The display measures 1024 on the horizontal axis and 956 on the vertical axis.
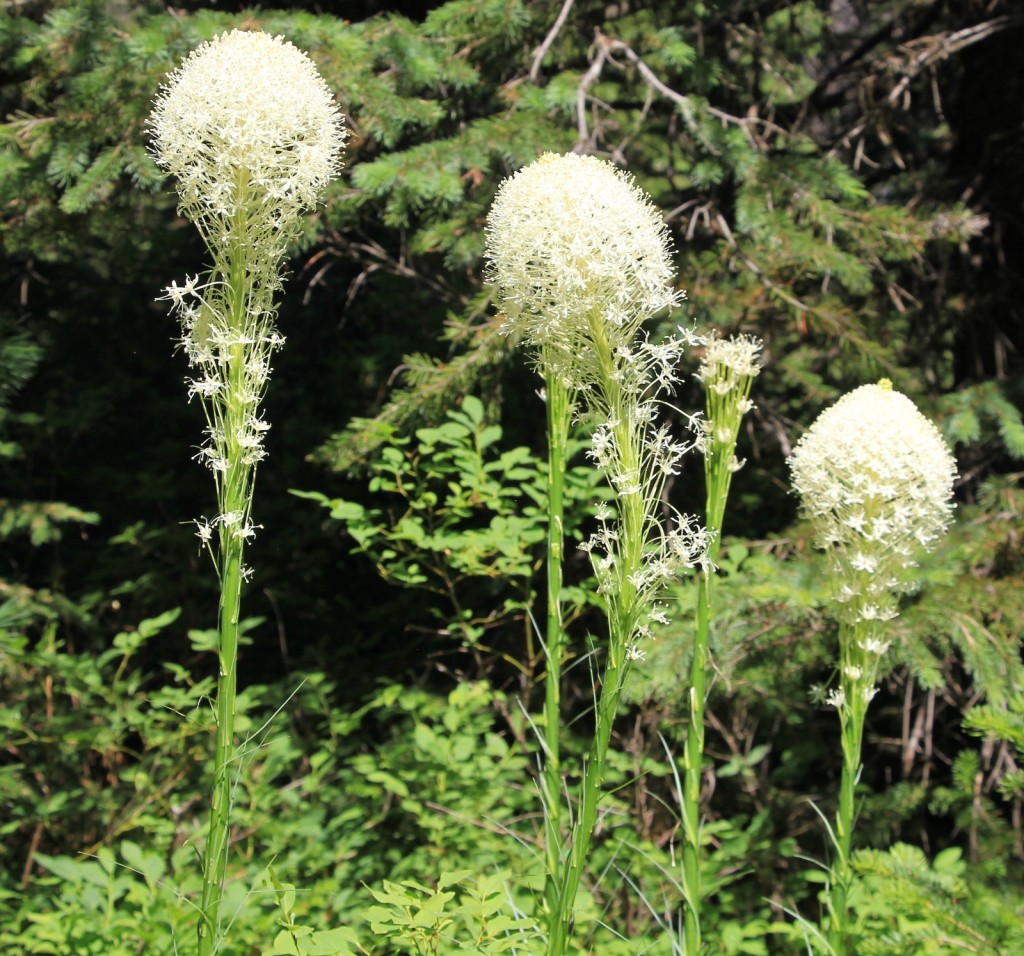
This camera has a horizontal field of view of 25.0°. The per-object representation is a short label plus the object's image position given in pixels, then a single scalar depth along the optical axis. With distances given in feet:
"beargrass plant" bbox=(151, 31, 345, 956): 3.78
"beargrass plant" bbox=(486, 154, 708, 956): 3.77
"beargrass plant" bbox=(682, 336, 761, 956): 4.05
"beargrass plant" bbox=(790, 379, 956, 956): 4.08
